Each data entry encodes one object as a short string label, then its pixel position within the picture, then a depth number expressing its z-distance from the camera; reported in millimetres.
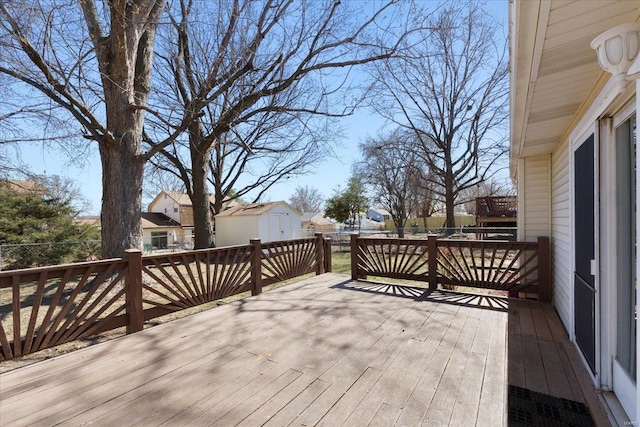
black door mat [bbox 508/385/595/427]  1819
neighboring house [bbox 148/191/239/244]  23219
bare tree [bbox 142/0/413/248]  4930
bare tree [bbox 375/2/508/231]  13750
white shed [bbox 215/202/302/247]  15297
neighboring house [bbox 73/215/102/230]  14582
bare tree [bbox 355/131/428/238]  18289
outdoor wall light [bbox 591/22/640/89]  1322
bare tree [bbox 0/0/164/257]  3945
